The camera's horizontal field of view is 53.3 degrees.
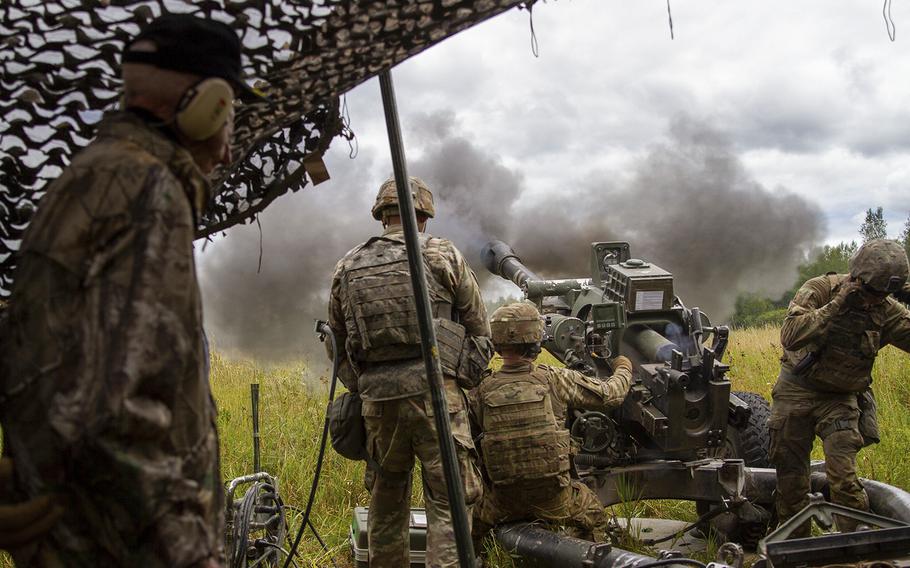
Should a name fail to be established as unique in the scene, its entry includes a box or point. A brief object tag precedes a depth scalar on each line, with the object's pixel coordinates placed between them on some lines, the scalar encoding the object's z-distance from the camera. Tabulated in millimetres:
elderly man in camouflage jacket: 1584
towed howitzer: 6195
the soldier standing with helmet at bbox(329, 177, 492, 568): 4309
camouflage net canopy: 2146
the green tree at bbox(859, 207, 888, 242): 53506
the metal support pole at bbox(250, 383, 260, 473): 4898
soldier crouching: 4938
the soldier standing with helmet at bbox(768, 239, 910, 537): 5504
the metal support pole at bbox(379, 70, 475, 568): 2471
